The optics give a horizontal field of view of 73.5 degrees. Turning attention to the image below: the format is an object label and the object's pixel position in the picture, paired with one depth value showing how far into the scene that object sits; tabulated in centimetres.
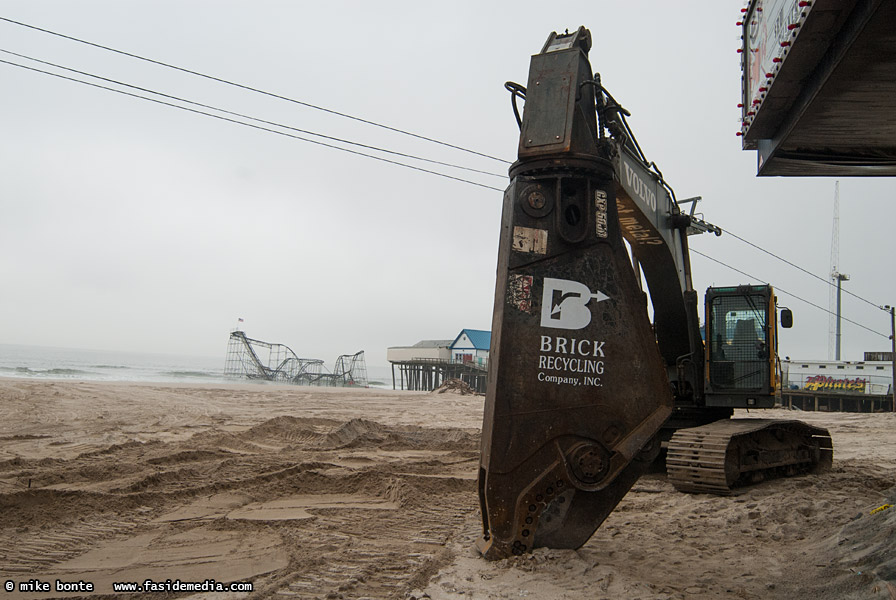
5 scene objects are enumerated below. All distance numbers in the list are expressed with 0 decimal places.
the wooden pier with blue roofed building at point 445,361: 5475
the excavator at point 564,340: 374
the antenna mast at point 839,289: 4668
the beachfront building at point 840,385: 3681
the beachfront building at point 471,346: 5634
